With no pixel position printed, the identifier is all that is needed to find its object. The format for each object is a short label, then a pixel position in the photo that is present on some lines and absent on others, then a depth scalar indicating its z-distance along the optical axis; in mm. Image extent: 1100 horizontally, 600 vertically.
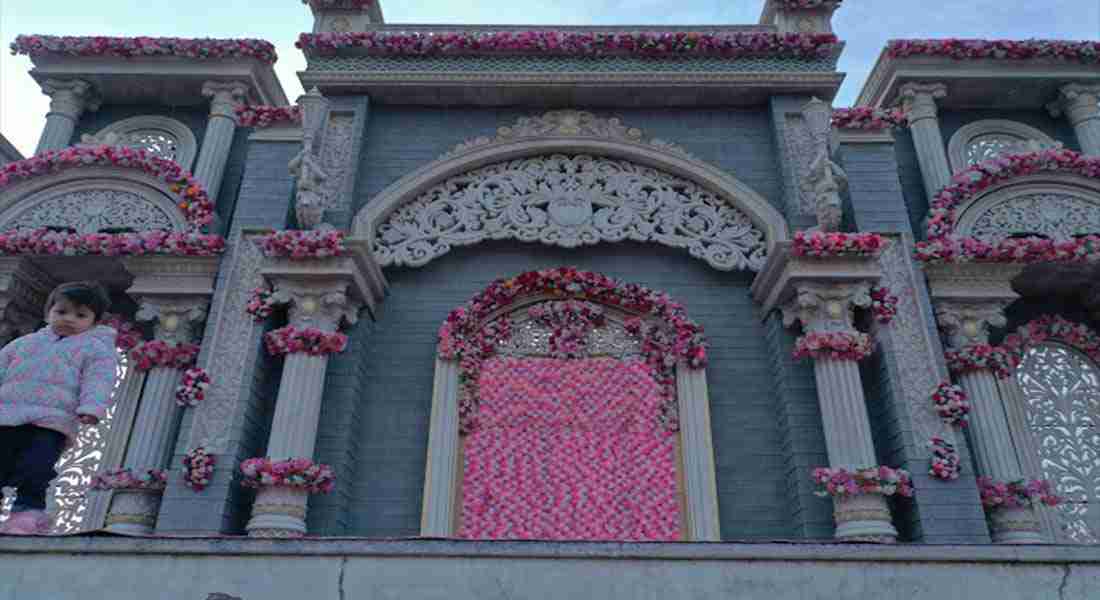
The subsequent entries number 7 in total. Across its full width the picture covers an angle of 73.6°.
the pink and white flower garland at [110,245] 7426
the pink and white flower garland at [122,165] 7961
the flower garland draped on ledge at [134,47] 8773
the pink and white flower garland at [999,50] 8812
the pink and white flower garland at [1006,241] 7309
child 4117
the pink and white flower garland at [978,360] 6949
